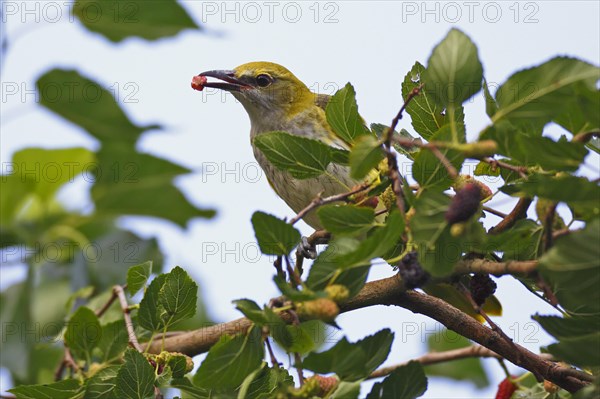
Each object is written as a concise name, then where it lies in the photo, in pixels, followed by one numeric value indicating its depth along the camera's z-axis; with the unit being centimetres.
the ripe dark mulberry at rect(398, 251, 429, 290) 365
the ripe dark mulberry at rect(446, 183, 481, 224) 311
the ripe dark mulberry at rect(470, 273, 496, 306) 481
